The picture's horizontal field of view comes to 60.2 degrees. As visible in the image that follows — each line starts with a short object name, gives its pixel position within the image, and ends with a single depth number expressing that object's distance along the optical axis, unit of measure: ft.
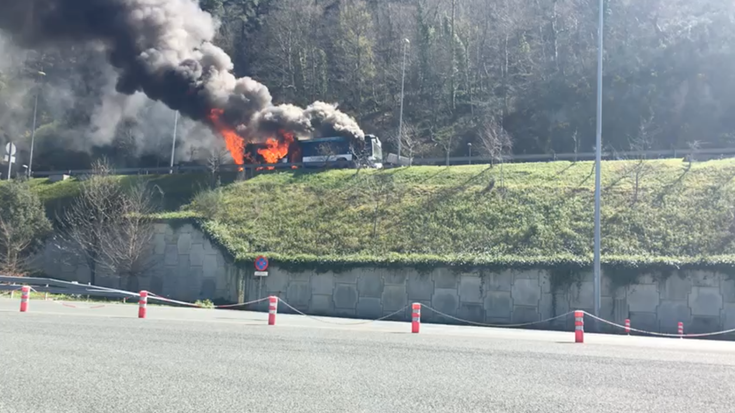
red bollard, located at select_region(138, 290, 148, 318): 63.93
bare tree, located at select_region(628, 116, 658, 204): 109.56
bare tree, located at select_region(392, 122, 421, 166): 177.68
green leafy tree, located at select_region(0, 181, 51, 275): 117.19
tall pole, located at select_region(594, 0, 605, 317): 77.97
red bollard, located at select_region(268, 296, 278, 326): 59.67
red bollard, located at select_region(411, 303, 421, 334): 57.77
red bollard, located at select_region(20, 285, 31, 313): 66.33
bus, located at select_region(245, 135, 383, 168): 142.31
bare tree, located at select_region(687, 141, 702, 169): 115.32
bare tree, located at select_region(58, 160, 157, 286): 110.01
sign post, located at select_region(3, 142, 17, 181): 159.12
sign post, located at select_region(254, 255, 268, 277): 93.50
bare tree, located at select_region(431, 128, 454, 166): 193.67
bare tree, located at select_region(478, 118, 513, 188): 128.57
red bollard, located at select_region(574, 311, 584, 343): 53.01
